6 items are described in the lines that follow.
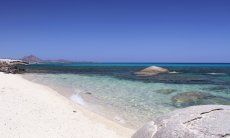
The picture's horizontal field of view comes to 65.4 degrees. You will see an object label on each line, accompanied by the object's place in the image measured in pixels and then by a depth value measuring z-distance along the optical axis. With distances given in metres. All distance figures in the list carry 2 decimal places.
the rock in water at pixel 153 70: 32.21
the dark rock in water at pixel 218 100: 10.26
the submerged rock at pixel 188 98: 9.91
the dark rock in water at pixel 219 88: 14.67
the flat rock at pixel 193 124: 3.31
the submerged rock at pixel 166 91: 12.96
